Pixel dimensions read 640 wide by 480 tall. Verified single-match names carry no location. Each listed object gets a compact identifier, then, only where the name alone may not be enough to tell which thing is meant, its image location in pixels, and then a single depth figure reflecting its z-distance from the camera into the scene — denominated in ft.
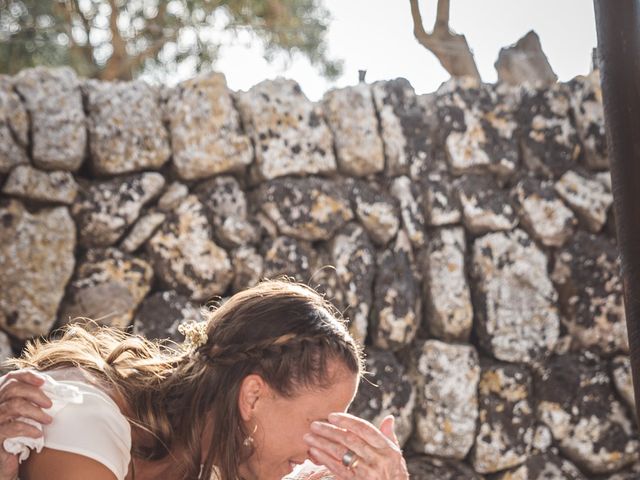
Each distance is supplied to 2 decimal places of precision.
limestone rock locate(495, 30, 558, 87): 13.70
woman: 6.52
